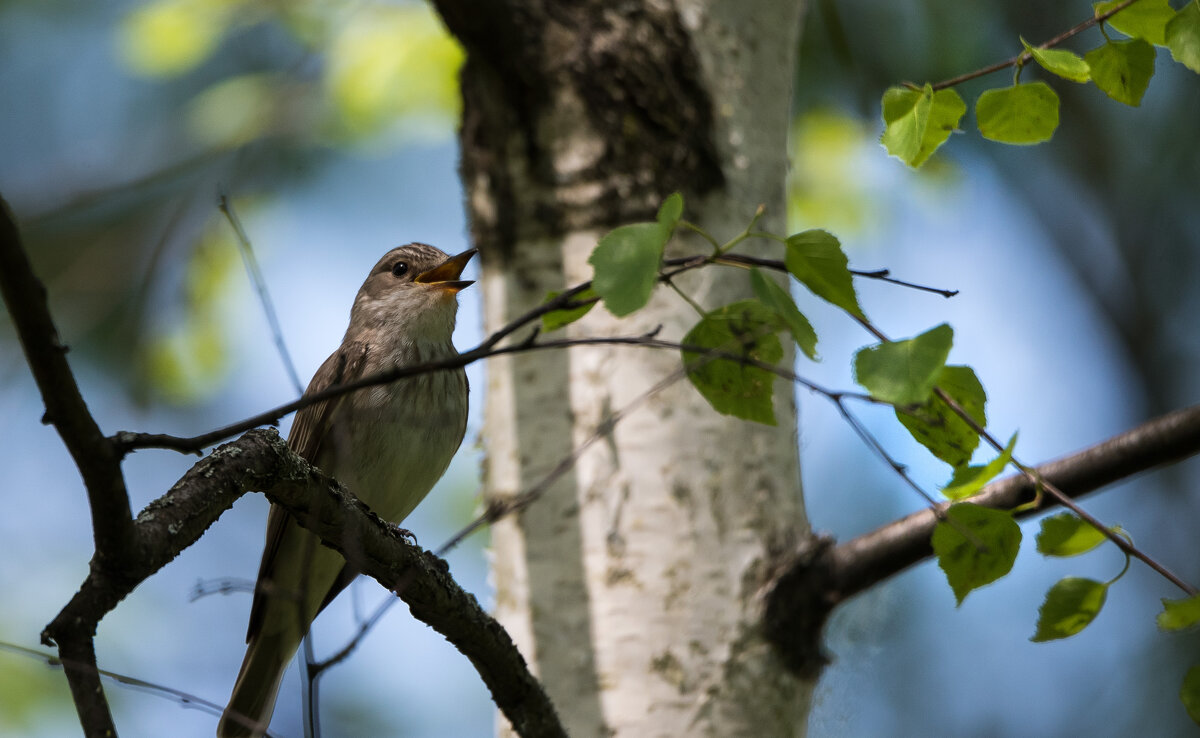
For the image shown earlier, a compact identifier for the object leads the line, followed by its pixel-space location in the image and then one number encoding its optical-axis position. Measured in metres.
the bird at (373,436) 8.66
